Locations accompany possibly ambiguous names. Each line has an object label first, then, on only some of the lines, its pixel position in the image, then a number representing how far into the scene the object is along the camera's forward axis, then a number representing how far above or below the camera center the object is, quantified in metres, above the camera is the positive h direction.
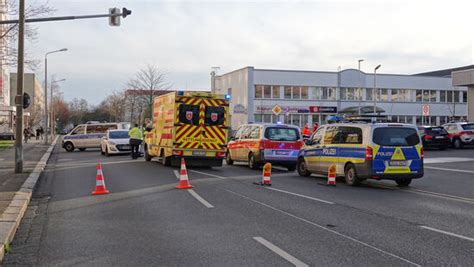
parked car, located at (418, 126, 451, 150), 32.06 -0.09
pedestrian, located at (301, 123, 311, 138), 32.91 +0.28
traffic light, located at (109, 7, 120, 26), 20.75 +4.73
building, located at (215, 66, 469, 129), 63.34 +5.32
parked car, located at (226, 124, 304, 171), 19.95 -0.32
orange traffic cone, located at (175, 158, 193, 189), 13.66 -1.14
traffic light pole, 17.95 +1.97
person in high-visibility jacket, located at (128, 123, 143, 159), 26.27 -0.07
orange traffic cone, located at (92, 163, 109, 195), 12.83 -1.24
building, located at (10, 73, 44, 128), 85.68 +9.45
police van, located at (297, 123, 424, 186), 14.28 -0.45
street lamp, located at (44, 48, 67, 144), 49.76 +6.37
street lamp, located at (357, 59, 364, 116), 64.67 +5.26
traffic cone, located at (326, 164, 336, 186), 14.99 -1.13
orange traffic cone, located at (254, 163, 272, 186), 14.49 -1.13
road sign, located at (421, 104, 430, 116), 41.38 +2.12
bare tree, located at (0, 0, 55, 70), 23.04 +4.20
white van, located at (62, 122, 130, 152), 37.66 -0.03
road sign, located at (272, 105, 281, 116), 35.28 +1.81
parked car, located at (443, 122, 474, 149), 32.50 +0.15
